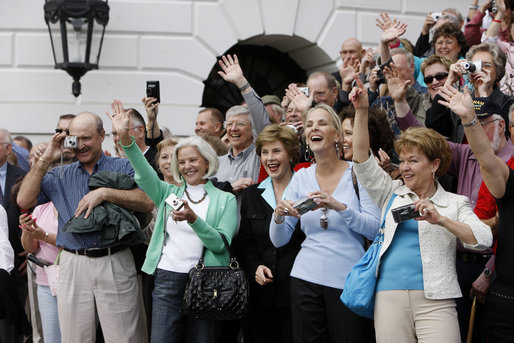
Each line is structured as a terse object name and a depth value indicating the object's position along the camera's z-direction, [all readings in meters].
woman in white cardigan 7.80
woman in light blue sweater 8.75
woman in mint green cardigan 9.95
